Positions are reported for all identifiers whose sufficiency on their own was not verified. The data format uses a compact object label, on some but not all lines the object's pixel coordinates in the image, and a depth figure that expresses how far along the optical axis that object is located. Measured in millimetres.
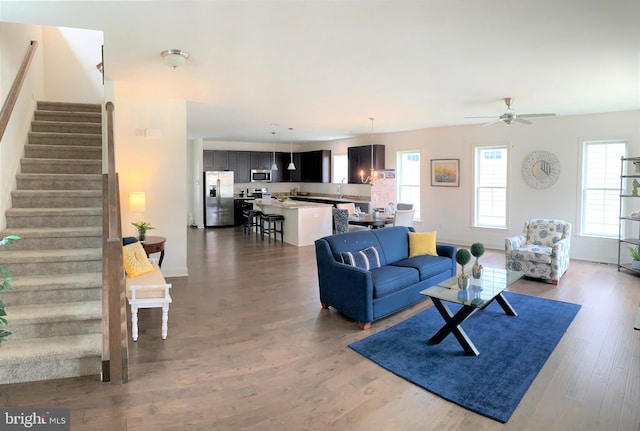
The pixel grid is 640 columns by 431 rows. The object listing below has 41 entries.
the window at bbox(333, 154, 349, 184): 11602
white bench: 3594
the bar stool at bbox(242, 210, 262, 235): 10025
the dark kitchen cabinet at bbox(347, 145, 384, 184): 9797
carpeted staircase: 2910
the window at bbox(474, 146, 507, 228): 7927
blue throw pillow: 4316
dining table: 7676
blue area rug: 2766
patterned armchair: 5598
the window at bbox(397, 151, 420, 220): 9352
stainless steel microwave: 12586
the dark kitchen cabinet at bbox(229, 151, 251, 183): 12164
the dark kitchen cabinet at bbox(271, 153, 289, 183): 13031
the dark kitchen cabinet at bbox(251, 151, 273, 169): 12539
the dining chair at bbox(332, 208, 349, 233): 8000
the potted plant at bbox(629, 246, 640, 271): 5937
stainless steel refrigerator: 11422
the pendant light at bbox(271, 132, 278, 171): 12631
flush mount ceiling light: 3479
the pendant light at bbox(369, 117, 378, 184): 8938
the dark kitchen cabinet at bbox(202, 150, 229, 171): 11703
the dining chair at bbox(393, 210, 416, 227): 7844
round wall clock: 7148
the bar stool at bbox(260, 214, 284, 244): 9289
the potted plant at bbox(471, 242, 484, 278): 4066
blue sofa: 3957
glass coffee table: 3396
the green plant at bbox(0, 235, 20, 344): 1928
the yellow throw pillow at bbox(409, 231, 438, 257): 5297
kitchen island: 8688
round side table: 4863
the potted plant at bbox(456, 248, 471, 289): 3811
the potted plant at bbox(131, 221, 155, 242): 5023
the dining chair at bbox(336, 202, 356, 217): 9183
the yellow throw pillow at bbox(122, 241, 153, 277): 3959
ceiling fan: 5180
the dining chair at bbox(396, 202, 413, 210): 8422
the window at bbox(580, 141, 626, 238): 6641
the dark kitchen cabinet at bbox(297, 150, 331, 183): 11859
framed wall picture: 8505
